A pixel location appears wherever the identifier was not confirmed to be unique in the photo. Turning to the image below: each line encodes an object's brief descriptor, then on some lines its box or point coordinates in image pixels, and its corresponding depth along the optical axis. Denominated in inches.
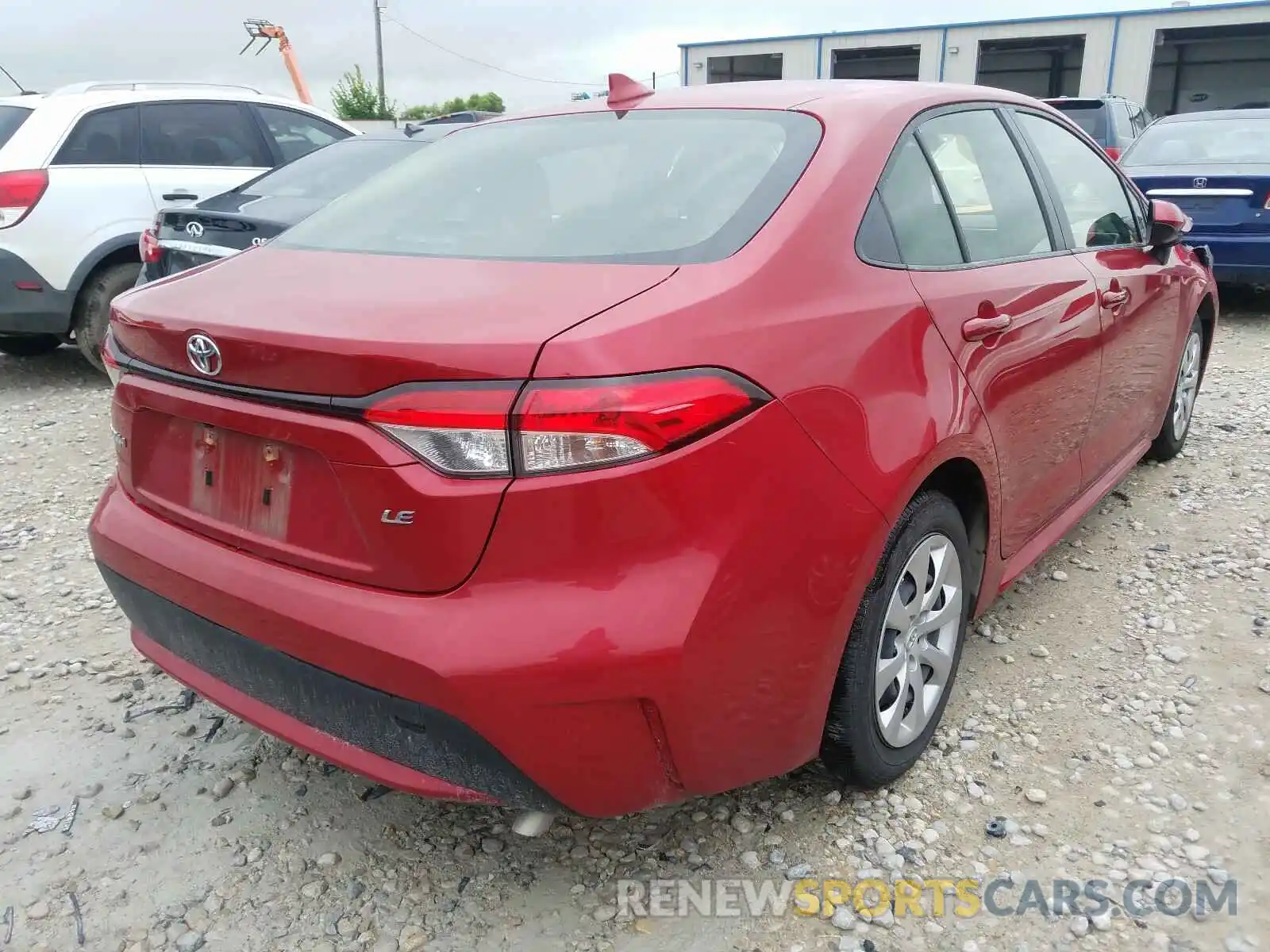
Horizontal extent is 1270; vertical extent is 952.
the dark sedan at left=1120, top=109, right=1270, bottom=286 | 271.1
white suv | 221.1
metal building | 1033.5
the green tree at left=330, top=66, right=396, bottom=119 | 1715.1
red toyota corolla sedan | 64.1
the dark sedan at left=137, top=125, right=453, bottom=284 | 188.4
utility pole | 1717.5
